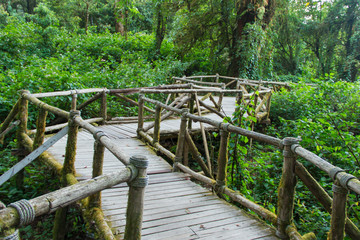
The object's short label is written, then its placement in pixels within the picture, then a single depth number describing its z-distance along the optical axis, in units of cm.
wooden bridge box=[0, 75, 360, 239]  193
